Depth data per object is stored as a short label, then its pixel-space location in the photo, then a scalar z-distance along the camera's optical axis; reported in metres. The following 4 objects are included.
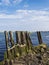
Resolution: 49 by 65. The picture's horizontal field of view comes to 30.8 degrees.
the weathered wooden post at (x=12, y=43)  7.44
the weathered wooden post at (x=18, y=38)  7.69
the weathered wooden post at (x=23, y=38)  7.72
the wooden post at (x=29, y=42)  7.83
